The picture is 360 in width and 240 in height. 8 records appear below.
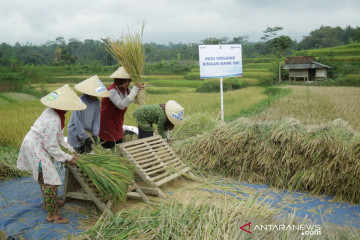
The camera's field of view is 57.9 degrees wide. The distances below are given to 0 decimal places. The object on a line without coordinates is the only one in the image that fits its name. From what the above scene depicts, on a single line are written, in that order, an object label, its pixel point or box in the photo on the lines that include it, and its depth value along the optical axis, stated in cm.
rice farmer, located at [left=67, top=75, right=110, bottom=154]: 332
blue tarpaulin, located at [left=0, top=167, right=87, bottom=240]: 275
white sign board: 636
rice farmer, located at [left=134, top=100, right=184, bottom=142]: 396
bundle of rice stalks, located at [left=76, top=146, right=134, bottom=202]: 290
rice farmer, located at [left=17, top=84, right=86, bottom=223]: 274
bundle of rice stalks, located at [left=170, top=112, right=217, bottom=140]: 561
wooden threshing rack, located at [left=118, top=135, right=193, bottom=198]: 348
